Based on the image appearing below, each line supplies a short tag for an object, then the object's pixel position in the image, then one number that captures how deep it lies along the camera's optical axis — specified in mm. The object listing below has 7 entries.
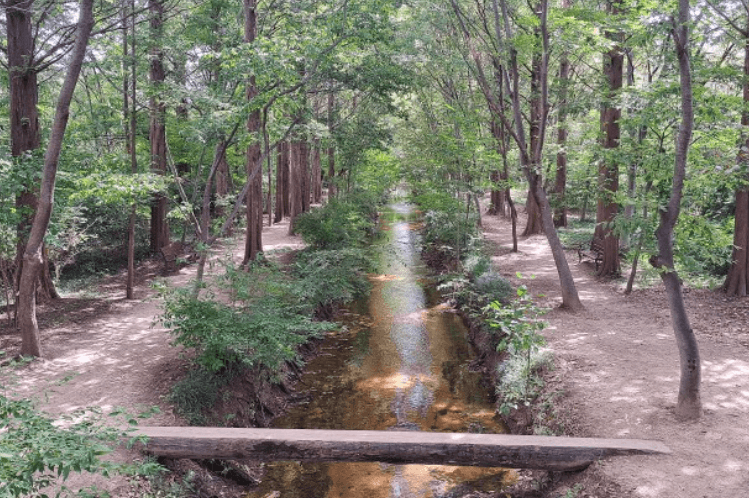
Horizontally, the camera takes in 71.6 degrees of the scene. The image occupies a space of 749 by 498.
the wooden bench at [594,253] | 14430
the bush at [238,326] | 6972
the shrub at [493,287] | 11609
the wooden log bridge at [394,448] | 5395
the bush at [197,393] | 6719
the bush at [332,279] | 11891
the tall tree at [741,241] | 10602
